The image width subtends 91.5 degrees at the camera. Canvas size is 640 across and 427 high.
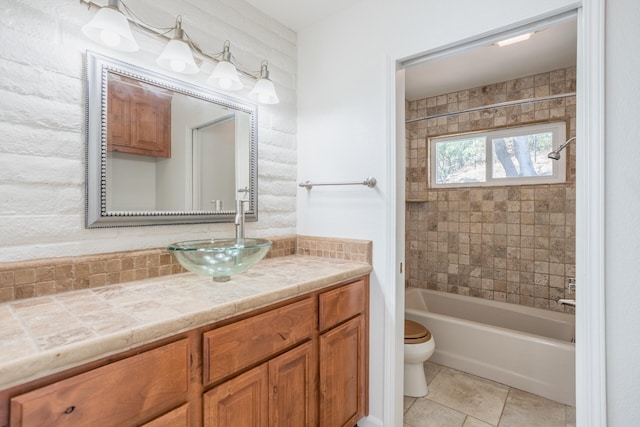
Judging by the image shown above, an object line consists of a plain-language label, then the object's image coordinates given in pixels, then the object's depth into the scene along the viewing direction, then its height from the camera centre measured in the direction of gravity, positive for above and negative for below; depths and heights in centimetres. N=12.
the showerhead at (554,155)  191 +36
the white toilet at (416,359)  206 -97
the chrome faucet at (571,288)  205 -57
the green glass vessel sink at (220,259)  113 -18
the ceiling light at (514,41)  204 +115
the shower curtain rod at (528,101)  213 +80
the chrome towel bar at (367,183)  167 +17
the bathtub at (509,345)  204 -96
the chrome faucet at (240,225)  152 -6
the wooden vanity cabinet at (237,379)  70 -49
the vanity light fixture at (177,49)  111 +67
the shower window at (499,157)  264 +53
